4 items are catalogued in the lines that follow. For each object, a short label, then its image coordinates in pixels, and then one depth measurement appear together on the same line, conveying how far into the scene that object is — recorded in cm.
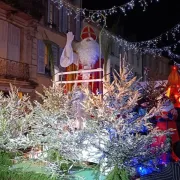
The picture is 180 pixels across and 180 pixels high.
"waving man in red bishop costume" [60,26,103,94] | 616
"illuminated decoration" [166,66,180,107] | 746
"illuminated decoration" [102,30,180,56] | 1178
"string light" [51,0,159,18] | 665
